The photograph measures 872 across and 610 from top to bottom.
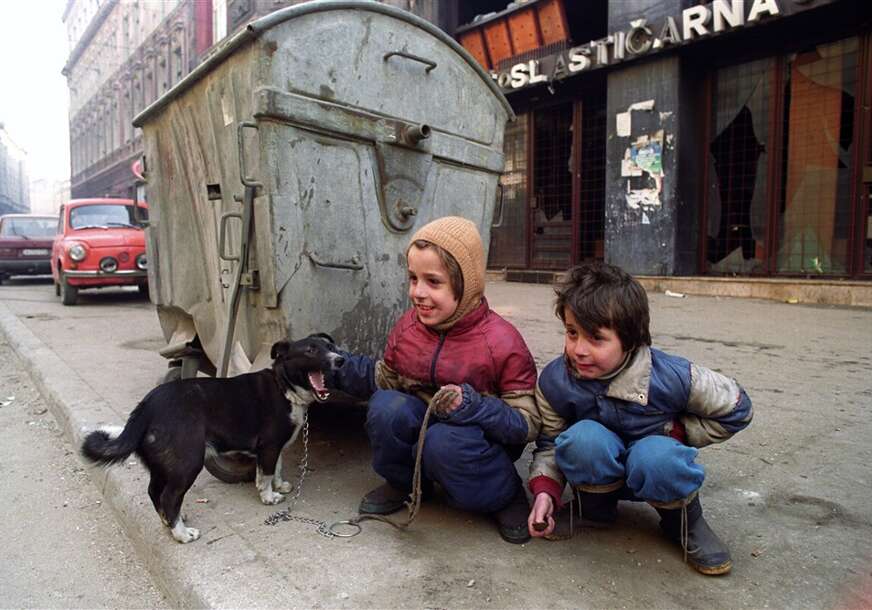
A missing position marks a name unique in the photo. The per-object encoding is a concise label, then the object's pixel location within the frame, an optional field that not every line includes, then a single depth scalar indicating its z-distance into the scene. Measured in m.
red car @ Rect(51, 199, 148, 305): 9.61
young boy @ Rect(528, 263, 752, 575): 1.80
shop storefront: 7.86
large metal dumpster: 2.45
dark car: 13.70
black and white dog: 2.03
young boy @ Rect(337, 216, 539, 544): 1.95
